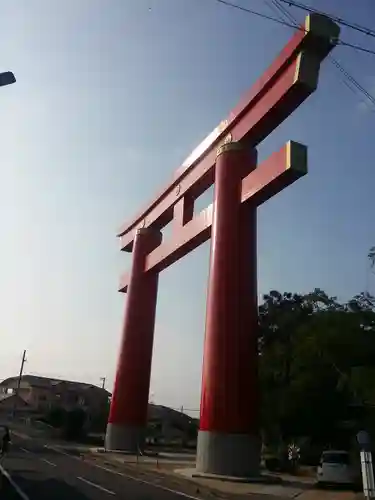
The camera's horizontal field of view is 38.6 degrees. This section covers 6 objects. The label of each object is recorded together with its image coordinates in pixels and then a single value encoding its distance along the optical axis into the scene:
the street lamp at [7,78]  6.16
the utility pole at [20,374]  50.77
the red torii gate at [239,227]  14.74
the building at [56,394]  54.41
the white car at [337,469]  14.82
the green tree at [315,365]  18.88
